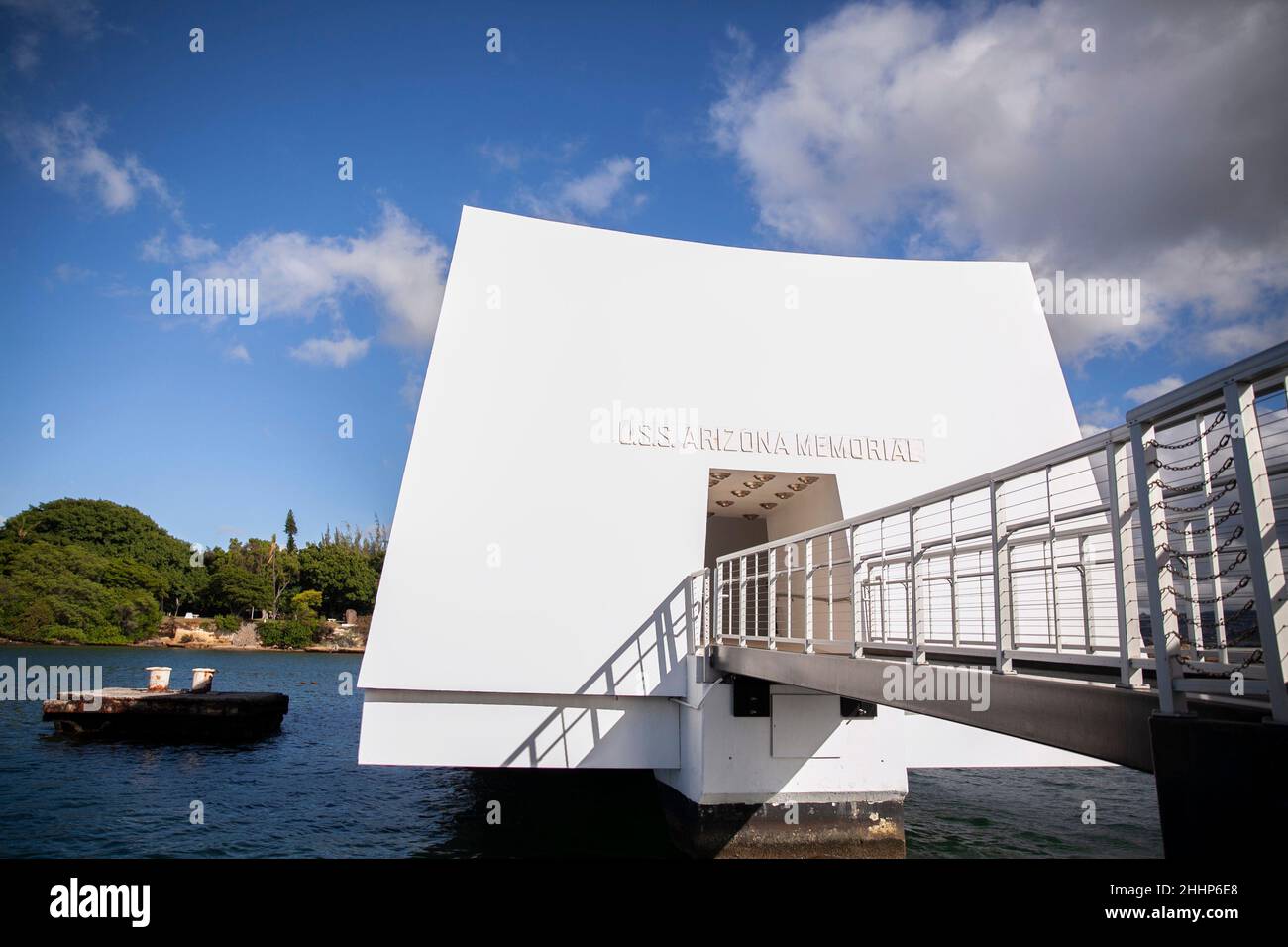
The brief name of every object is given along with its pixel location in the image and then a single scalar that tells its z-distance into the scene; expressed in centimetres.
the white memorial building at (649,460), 1063
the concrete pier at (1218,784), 277
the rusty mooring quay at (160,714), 2136
